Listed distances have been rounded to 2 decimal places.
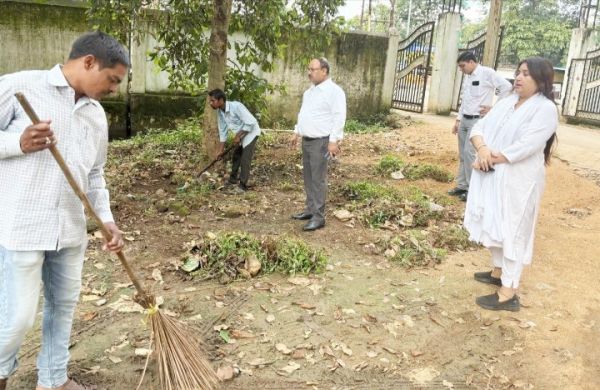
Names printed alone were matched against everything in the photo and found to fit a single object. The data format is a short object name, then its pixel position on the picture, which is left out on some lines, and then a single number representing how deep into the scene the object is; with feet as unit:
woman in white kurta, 11.96
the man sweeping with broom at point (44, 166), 7.15
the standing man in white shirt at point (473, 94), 22.07
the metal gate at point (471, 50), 43.24
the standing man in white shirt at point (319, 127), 17.71
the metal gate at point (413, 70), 44.27
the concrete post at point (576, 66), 43.32
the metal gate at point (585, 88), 41.93
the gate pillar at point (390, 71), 41.39
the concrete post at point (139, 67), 32.27
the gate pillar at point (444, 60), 43.96
